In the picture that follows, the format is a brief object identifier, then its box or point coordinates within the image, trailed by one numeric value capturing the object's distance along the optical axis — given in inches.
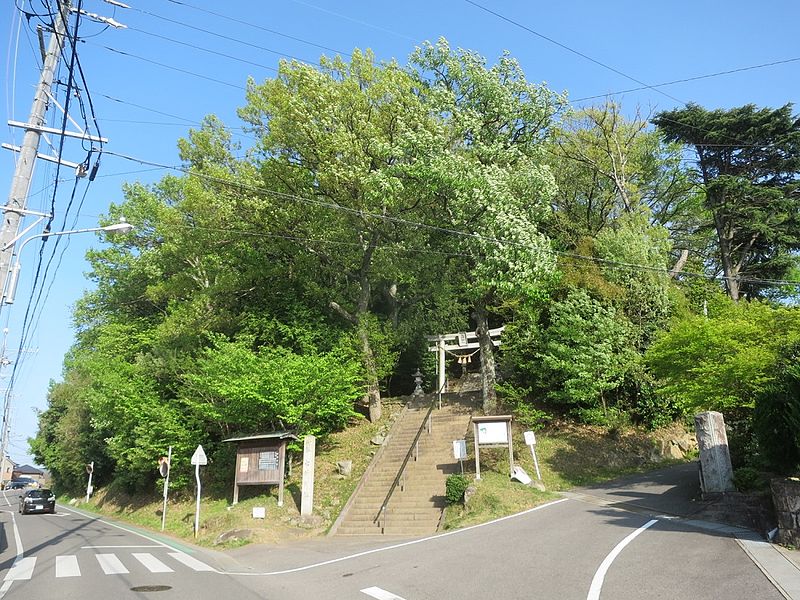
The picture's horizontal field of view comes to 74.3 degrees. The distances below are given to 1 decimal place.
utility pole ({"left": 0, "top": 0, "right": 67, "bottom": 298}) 414.3
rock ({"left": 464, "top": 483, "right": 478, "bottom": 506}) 635.4
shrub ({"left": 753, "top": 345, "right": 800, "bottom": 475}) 407.8
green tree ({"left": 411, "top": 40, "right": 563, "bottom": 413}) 822.5
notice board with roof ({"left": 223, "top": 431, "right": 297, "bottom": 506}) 754.2
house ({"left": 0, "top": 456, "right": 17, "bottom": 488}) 4711.1
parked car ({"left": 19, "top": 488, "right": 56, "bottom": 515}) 1220.5
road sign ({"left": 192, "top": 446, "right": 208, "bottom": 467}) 751.7
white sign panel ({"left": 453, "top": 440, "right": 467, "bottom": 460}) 697.6
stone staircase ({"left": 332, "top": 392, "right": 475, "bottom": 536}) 649.0
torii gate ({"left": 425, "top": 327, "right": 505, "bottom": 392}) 1045.0
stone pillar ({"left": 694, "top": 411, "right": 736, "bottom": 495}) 550.6
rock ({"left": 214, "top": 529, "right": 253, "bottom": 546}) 632.9
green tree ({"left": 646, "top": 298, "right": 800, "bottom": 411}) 551.2
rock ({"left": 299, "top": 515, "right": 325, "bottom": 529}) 683.4
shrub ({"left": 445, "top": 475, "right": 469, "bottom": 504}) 640.4
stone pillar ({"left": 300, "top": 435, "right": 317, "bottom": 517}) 709.9
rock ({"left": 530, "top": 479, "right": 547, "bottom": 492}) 695.1
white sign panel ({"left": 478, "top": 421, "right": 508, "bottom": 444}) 711.7
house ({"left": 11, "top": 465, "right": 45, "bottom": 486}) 5246.6
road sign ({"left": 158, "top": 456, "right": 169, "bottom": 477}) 859.8
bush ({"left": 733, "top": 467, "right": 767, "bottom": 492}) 526.6
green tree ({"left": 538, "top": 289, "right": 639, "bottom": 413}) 828.6
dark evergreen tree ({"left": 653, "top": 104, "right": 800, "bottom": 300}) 1136.8
